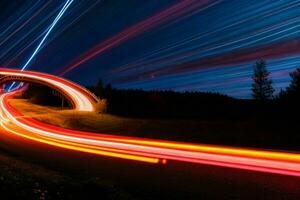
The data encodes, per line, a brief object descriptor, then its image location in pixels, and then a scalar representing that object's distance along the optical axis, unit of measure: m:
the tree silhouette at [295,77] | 23.32
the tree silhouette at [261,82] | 40.75
